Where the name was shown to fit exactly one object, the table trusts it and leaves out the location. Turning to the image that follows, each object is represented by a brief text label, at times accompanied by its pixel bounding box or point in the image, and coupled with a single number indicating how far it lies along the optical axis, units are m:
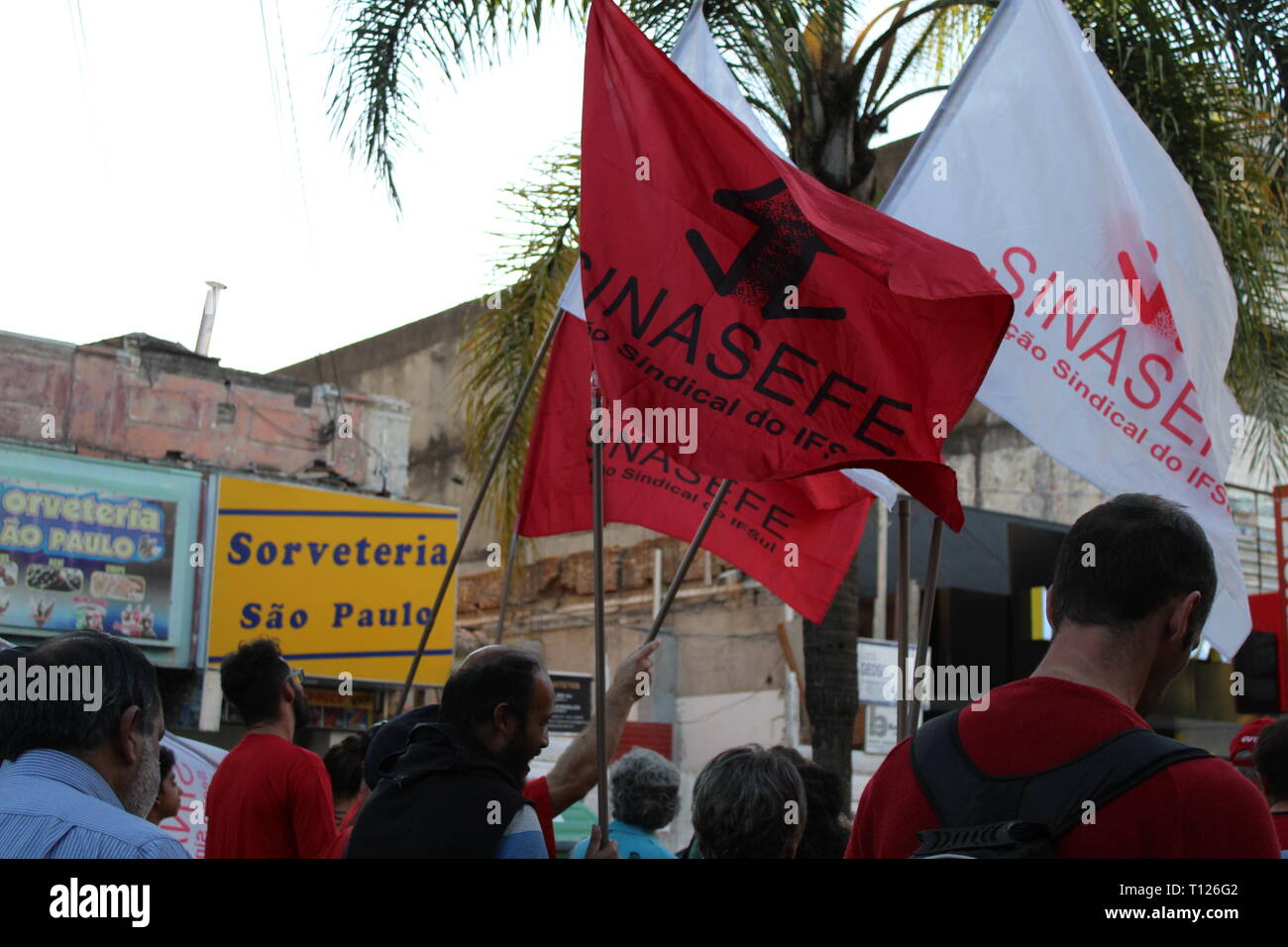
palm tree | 7.87
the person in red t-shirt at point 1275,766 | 3.70
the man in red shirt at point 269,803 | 4.43
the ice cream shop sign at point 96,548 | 14.16
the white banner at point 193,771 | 7.66
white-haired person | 4.82
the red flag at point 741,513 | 6.05
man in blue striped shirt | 2.33
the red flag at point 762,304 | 4.13
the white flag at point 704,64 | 6.17
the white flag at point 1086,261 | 4.99
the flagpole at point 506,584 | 5.71
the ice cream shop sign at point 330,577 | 15.65
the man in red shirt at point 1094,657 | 2.18
